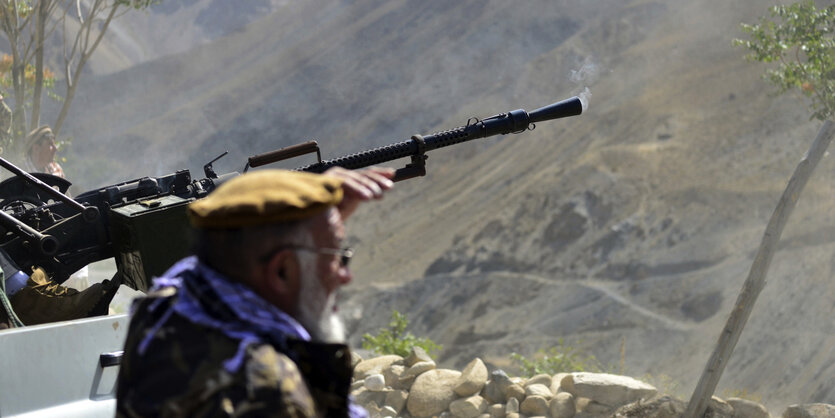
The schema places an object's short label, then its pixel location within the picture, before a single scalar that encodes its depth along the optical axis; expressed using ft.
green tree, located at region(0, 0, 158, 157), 47.44
